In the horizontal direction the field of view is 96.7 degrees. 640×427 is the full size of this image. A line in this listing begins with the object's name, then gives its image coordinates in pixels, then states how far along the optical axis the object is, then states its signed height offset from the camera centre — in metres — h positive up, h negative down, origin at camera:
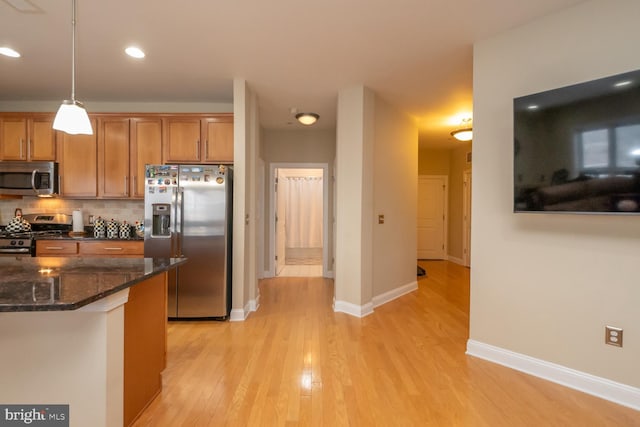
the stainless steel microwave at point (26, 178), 3.46 +0.43
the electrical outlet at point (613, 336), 1.81 -0.79
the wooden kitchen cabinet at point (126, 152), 3.54 +0.77
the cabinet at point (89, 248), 3.23 -0.39
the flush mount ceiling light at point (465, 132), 4.27 +1.24
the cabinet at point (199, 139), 3.51 +0.92
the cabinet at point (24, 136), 3.52 +0.97
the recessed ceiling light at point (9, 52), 2.60 +1.51
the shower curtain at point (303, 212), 7.15 +0.04
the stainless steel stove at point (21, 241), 3.18 -0.31
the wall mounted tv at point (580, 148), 1.68 +0.43
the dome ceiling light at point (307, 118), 4.02 +1.37
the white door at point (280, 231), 5.34 -0.37
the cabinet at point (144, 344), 1.55 -0.78
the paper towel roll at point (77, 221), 3.63 -0.10
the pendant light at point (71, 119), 1.67 +0.56
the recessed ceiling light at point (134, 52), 2.58 +1.50
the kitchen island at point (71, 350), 1.20 -0.60
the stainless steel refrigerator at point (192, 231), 3.06 -0.19
